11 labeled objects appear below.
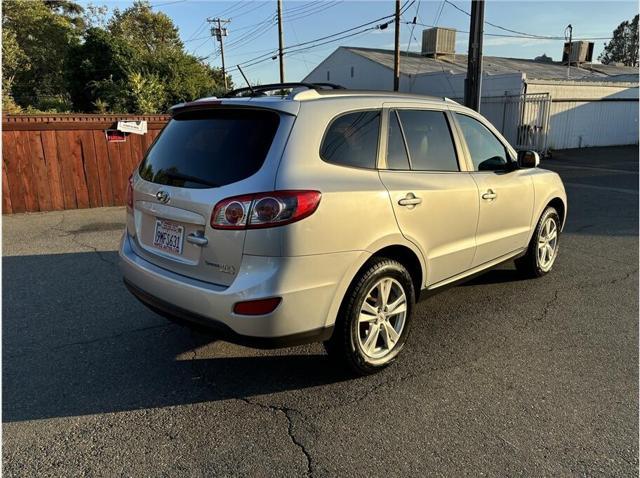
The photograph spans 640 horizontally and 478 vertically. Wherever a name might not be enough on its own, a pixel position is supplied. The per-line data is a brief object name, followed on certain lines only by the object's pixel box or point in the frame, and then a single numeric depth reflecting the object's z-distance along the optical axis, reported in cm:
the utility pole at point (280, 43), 3036
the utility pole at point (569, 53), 3034
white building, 2030
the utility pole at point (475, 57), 1002
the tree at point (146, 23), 5113
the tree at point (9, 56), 2432
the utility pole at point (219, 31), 5078
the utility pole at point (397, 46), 2420
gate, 1984
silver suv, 259
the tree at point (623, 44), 7867
